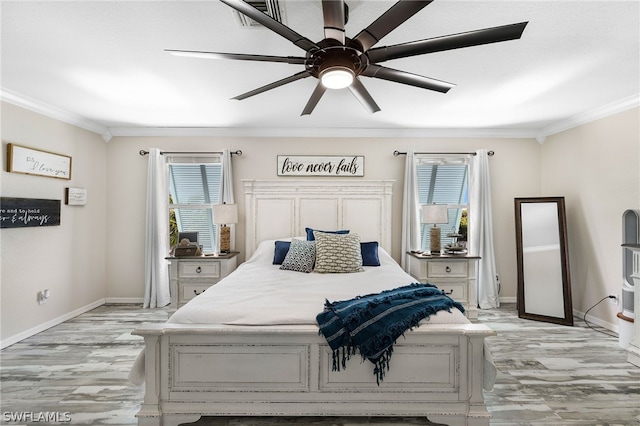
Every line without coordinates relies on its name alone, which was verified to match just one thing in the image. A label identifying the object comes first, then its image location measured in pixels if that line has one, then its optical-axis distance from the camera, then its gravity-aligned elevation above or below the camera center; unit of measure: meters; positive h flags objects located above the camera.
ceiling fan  1.38 +0.80
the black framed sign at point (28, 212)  3.17 +0.08
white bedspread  2.11 -0.55
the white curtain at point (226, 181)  4.46 +0.51
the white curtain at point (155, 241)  4.43 -0.27
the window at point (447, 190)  4.67 +0.42
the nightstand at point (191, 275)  3.95 -0.64
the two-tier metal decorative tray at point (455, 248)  4.18 -0.34
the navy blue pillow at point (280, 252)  3.77 -0.36
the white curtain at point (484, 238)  4.46 -0.24
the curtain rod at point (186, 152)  4.53 +0.91
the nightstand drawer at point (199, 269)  3.97 -0.58
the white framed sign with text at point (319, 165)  4.55 +0.74
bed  2.02 -0.93
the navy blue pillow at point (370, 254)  3.74 -0.38
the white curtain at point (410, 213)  4.49 +0.09
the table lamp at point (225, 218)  4.15 +0.03
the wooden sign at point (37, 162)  3.27 +0.61
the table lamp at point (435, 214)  4.12 +0.07
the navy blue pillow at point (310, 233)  3.97 -0.15
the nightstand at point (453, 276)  4.03 -0.67
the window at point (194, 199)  4.67 +0.29
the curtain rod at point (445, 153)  4.54 +0.90
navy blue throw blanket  1.96 -0.62
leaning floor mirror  3.92 -0.49
